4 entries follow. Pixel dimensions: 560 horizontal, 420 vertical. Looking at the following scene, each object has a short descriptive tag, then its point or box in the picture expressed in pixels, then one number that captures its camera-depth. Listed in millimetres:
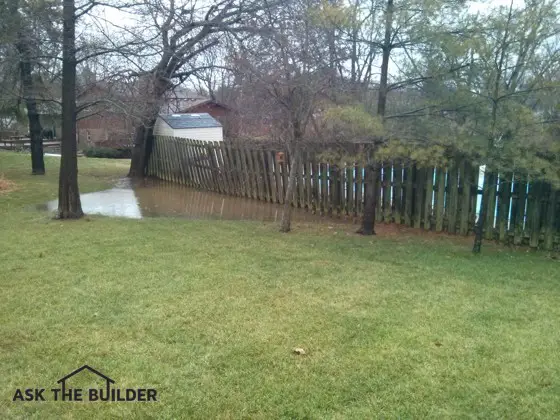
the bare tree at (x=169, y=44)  9523
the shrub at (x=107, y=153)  30531
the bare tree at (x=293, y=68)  7266
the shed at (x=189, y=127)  18453
